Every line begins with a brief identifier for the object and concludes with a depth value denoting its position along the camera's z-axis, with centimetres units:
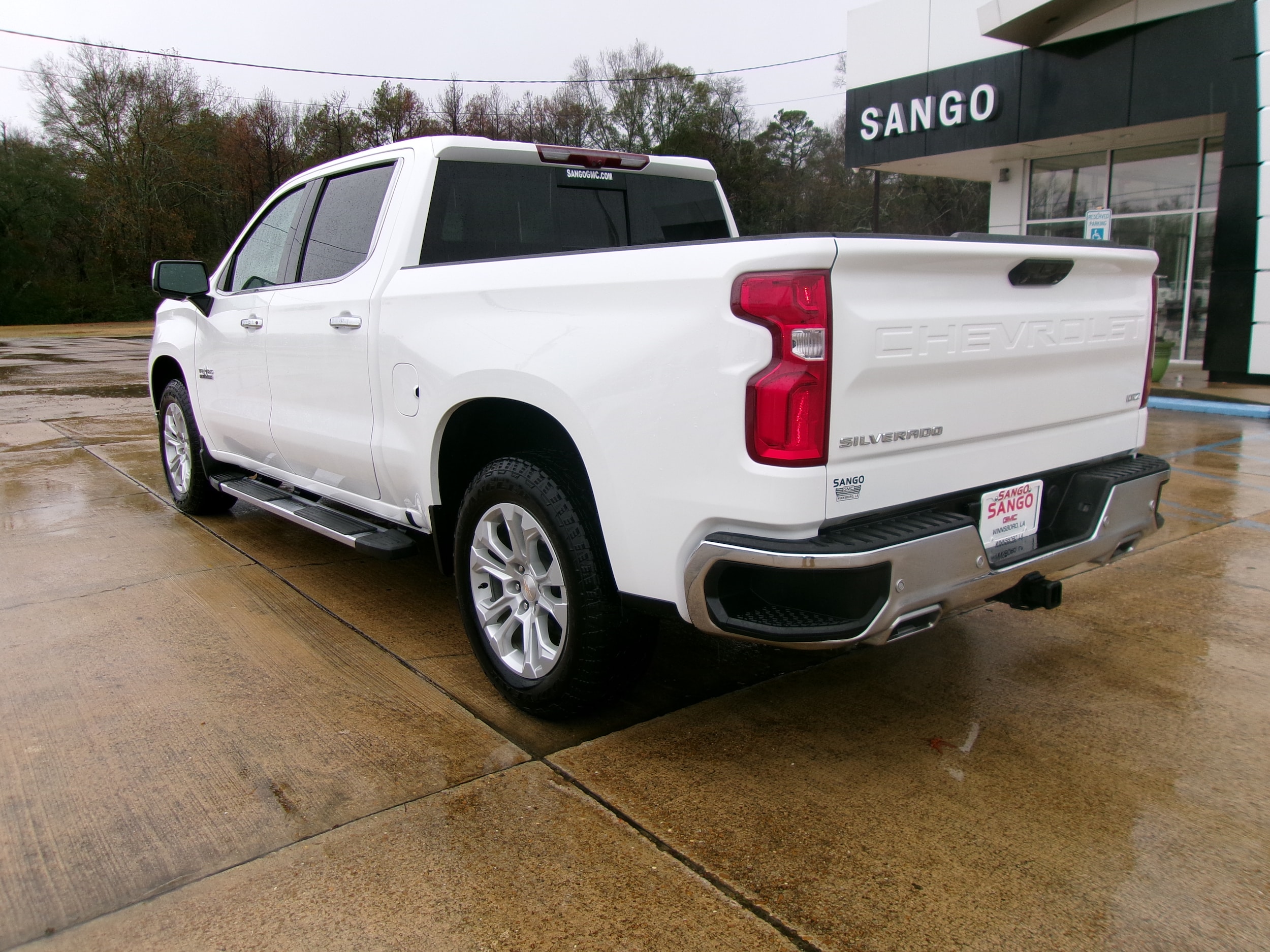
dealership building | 1296
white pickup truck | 249
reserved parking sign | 1270
